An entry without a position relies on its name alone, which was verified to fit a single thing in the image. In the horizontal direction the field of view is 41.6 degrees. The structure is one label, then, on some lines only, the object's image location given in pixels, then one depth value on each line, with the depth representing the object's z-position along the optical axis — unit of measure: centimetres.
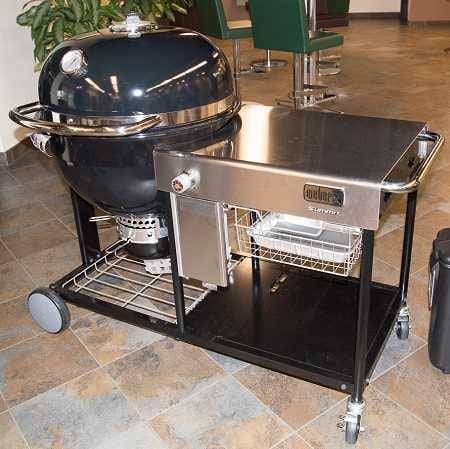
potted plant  285
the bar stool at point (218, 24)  491
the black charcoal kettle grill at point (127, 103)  150
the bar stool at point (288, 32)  383
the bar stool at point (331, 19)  587
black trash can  160
